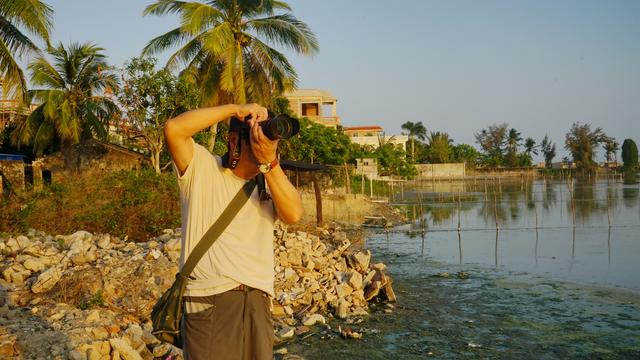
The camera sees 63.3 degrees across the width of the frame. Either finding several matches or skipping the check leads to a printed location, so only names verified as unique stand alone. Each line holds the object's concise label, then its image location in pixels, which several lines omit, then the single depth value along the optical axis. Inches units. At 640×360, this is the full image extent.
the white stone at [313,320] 284.8
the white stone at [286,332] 262.6
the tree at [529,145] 3043.8
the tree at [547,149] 3129.9
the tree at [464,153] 2573.8
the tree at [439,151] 2463.1
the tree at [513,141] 2974.9
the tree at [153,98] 590.2
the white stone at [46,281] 235.8
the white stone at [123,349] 184.9
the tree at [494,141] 3021.7
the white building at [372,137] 2150.6
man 74.0
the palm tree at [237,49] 625.3
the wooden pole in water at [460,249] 564.1
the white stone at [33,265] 257.4
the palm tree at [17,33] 421.1
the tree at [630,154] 2974.9
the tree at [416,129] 2797.7
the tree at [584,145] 2881.4
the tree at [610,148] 2997.5
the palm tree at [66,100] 700.7
